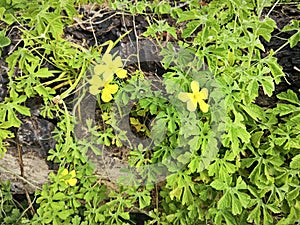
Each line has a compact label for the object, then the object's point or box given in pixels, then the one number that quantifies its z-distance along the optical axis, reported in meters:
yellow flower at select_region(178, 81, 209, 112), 0.29
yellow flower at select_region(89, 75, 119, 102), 0.30
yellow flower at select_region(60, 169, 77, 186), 0.32
